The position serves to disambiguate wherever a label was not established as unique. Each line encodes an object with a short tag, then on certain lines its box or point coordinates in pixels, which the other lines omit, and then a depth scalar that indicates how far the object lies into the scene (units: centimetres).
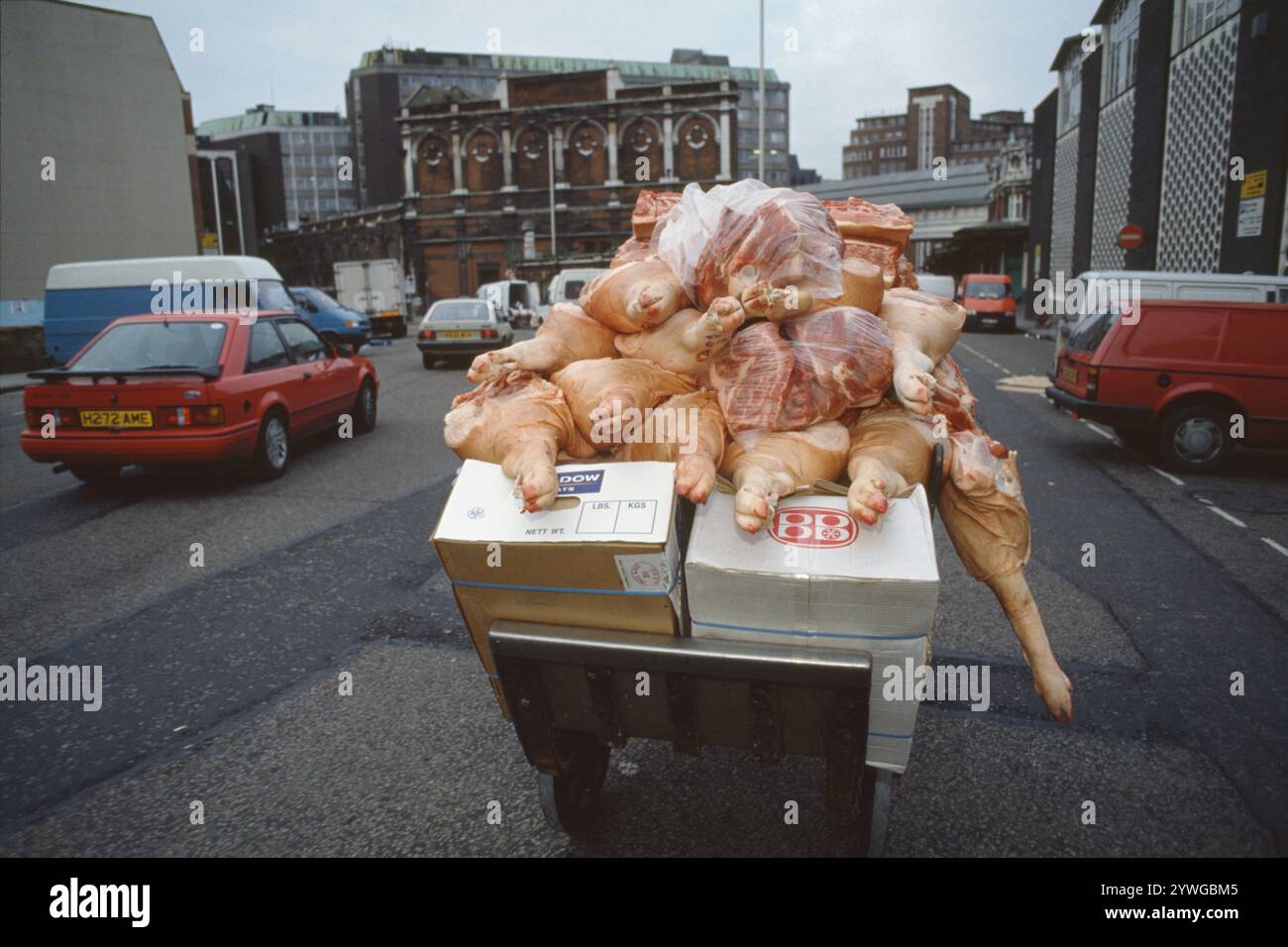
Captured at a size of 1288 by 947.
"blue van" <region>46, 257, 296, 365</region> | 1933
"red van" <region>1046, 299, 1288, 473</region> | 871
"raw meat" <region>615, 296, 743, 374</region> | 264
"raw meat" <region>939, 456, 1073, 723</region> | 260
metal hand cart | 225
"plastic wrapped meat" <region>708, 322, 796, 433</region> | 259
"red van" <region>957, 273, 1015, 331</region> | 3066
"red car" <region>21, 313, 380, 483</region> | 766
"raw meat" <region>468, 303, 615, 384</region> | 293
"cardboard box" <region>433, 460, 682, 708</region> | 231
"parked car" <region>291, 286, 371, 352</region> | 2353
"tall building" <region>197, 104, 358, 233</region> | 10975
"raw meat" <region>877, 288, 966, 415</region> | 257
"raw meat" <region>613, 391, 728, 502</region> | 239
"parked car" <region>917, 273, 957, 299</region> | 2777
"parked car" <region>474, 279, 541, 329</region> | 3191
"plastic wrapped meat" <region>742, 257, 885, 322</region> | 266
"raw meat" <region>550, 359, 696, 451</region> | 265
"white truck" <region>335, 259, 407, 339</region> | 3512
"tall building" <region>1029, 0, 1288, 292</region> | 1620
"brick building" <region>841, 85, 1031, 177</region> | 11706
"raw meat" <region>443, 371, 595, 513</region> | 257
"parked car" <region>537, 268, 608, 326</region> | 2433
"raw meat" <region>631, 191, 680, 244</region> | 344
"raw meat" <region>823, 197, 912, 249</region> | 326
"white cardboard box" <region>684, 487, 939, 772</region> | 220
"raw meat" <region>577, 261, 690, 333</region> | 293
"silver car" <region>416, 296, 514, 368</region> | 1992
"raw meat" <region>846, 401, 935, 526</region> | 227
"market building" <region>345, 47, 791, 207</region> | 9431
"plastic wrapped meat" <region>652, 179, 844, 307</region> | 273
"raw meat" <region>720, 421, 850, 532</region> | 229
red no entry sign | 2122
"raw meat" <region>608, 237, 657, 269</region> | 329
